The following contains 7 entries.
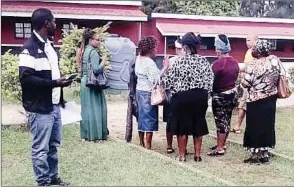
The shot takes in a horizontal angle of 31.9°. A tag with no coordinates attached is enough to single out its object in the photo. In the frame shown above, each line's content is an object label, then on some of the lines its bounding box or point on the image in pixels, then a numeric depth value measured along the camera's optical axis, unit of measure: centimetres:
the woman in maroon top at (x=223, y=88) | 695
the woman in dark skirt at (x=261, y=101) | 648
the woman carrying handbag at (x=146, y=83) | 712
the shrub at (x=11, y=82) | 845
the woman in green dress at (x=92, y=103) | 730
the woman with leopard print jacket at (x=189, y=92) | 640
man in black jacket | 469
